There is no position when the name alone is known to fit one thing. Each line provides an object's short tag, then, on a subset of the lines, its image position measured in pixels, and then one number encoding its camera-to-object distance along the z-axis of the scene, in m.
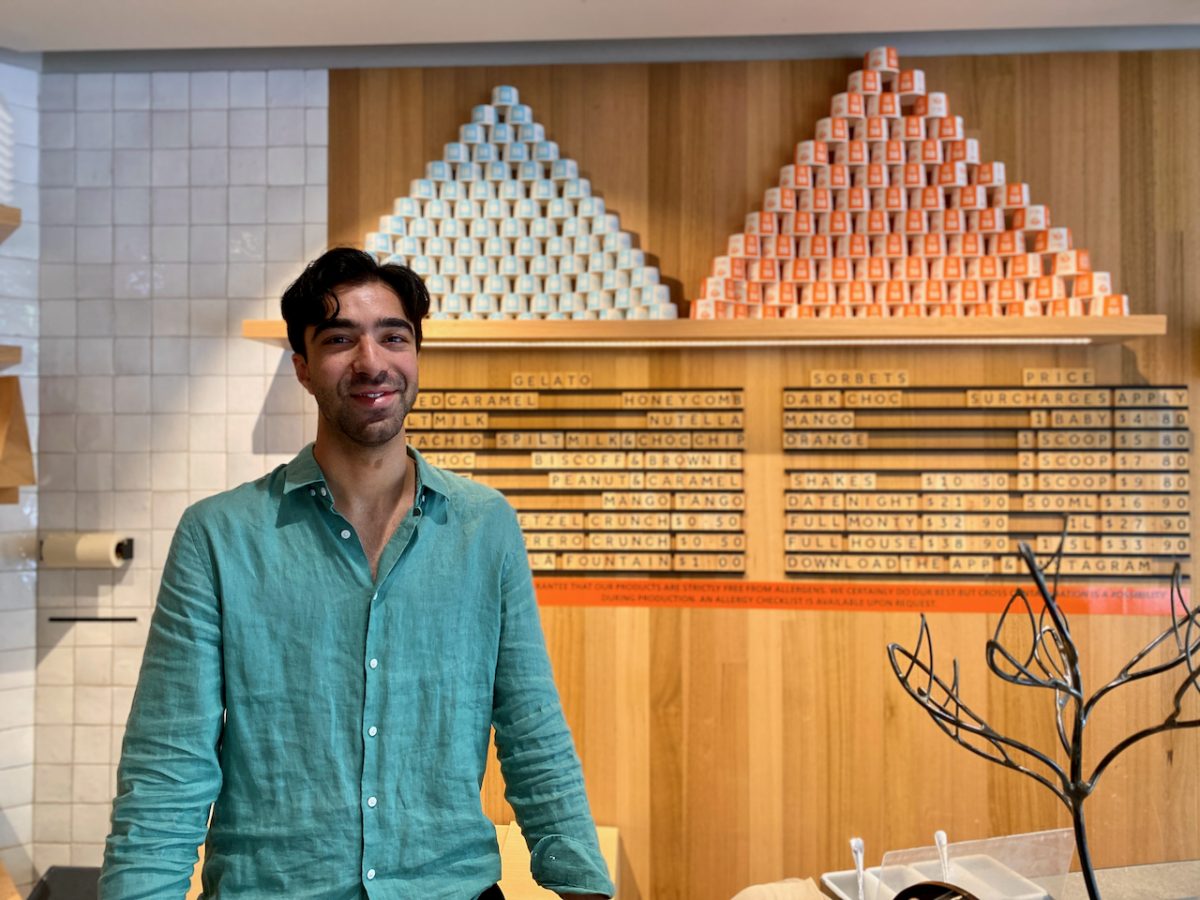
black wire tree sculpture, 1.21
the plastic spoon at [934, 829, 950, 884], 1.71
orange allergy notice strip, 3.17
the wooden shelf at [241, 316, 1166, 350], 2.91
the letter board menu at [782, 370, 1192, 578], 3.18
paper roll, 3.33
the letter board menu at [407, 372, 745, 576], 3.29
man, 1.51
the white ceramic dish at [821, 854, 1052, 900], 1.65
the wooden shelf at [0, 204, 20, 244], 2.81
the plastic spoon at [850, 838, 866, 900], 1.70
